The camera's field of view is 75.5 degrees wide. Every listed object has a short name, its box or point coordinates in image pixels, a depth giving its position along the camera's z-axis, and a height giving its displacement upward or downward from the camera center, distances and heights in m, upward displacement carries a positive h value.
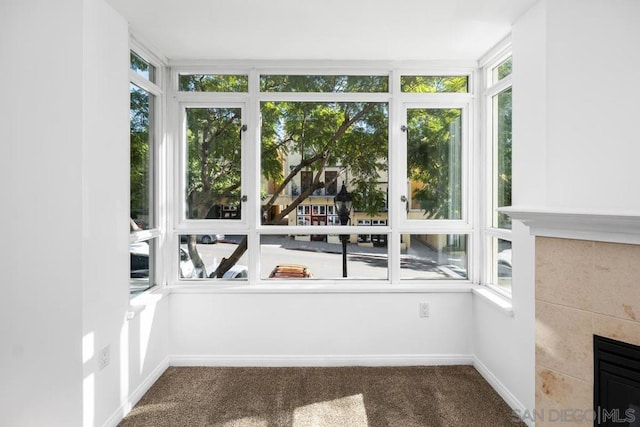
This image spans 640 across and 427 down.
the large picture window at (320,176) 3.38 +0.29
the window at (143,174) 2.85 +0.27
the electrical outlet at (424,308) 3.28 -0.77
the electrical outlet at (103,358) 2.27 -0.82
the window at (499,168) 2.95 +0.32
